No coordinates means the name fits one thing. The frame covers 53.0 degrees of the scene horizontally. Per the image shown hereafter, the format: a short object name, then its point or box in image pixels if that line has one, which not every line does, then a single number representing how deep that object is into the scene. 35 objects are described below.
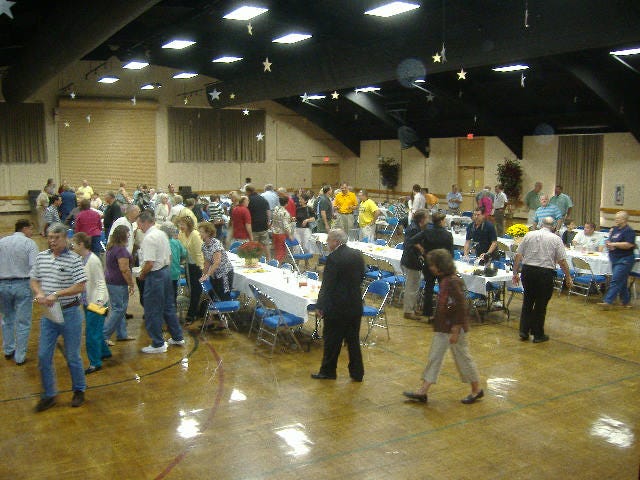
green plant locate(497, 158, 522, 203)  19.36
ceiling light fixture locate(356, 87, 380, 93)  19.69
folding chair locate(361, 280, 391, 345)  7.18
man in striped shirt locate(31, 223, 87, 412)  5.25
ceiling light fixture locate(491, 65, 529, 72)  14.20
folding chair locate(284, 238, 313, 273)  10.95
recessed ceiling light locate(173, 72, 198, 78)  18.89
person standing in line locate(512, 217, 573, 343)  7.23
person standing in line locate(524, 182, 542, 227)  14.69
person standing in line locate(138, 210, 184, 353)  6.69
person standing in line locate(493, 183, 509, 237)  17.28
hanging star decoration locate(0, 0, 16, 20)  6.23
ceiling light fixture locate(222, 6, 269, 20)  9.67
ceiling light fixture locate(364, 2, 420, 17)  8.89
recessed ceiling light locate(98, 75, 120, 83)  18.58
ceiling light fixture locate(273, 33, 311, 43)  11.32
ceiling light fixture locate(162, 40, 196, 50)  12.54
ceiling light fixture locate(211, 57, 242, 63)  15.07
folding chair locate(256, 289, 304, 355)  6.95
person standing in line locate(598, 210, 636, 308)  9.06
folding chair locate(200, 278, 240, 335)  7.50
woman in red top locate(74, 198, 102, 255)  10.51
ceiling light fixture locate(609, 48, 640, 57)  11.44
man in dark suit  5.95
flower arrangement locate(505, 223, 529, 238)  10.11
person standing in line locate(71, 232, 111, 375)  6.18
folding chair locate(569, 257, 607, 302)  9.57
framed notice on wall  16.95
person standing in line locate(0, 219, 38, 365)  6.41
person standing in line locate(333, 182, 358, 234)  13.44
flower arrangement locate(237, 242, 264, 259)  8.57
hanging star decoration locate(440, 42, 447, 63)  9.91
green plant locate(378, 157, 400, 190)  23.86
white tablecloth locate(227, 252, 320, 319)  7.07
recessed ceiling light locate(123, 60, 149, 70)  14.87
